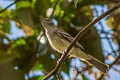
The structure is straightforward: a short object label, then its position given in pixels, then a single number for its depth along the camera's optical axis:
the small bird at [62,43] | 5.20
